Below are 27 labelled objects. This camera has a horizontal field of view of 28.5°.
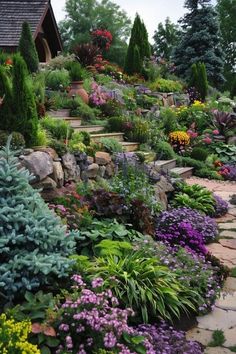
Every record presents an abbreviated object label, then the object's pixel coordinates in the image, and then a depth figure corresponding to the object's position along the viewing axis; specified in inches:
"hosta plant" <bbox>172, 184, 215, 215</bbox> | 271.1
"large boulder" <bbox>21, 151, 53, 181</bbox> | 202.4
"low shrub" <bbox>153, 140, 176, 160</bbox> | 404.2
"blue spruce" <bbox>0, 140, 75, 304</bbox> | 127.0
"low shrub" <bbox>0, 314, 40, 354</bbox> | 102.7
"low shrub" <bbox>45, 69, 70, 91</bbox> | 455.5
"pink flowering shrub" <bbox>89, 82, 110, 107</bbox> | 439.5
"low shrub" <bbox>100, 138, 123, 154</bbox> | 300.0
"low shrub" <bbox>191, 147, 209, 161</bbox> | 444.1
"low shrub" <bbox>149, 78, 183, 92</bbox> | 622.3
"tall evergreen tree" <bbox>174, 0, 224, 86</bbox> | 960.9
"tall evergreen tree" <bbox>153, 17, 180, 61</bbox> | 1443.2
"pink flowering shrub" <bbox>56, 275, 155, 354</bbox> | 115.3
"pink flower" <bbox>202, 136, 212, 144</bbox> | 483.9
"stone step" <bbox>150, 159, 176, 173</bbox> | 373.1
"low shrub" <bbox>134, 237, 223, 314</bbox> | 161.9
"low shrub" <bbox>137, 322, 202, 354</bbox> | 127.1
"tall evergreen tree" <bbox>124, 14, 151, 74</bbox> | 692.4
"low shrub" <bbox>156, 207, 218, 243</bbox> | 224.8
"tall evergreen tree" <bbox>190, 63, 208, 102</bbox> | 700.0
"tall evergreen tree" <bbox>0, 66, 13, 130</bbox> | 221.5
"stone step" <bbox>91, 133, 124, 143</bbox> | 330.8
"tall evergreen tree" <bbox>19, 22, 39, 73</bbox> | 512.7
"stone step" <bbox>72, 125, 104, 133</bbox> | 369.5
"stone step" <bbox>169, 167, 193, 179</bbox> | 386.3
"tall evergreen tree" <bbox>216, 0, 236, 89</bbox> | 1493.6
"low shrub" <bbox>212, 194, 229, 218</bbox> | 284.5
